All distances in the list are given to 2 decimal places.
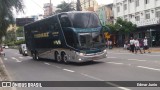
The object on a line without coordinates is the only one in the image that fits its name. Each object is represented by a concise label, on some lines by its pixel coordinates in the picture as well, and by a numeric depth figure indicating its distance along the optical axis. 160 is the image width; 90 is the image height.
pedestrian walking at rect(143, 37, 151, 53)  16.75
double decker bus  10.75
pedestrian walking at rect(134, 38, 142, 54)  16.69
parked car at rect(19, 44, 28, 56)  24.13
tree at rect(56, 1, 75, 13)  36.41
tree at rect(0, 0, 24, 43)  12.68
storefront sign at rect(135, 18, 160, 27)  23.15
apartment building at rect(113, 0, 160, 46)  24.56
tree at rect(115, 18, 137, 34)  26.32
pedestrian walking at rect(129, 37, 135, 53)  17.50
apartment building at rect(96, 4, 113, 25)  32.53
